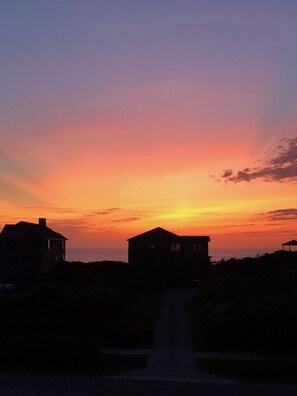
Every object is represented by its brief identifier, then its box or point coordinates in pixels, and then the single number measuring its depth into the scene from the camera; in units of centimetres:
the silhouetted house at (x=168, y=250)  6006
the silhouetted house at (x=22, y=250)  6412
